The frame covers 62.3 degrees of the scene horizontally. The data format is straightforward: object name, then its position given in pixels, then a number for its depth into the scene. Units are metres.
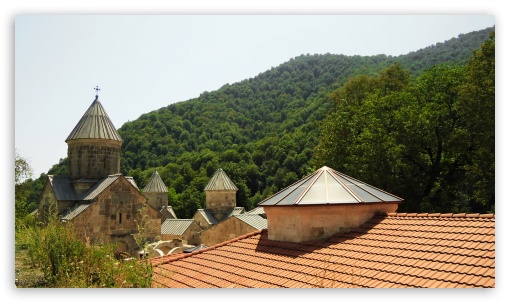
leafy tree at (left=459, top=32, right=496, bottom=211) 11.03
